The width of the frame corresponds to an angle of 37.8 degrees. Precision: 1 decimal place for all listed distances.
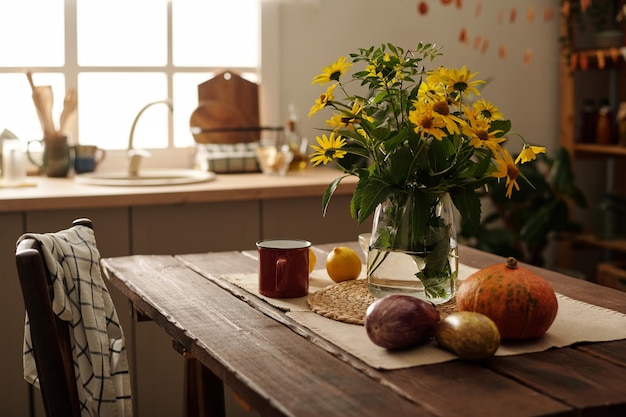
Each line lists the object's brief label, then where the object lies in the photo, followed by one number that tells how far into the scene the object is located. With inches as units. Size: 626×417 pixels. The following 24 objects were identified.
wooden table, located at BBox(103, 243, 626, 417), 46.9
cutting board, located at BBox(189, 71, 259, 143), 148.3
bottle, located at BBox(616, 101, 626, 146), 159.3
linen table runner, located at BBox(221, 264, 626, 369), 55.1
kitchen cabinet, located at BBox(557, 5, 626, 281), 164.7
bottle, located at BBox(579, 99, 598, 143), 168.7
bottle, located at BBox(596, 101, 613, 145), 164.9
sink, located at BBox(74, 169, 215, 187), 126.0
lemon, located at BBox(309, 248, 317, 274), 80.0
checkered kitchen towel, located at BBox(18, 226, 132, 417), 68.2
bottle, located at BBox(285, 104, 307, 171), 146.2
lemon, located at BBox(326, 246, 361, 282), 76.2
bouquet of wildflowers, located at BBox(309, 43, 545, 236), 61.6
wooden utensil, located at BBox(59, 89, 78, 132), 139.1
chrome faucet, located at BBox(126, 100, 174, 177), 135.3
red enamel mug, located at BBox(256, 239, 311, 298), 69.8
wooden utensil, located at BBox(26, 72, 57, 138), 136.0
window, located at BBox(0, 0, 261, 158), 141.9
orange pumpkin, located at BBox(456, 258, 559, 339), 58.1
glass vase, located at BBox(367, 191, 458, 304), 64.5
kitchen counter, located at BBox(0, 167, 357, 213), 114.1
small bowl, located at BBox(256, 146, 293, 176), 140.6
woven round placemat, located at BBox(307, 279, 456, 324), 64.6
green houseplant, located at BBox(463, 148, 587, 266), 157.4
